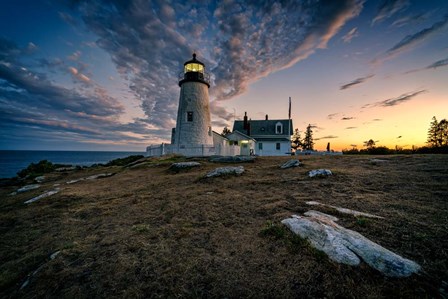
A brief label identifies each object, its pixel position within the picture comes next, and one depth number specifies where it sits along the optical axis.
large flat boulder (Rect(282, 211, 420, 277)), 2.48
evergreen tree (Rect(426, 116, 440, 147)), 34.09
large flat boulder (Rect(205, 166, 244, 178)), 9.23
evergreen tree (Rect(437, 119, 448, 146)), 33.03
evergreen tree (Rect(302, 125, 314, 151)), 49.53
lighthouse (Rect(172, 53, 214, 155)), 20.08
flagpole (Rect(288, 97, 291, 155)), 32.78
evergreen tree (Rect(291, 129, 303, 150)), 50.81
